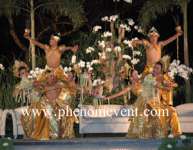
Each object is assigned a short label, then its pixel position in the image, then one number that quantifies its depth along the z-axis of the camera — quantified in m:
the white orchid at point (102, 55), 11.44
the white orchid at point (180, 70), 11.74
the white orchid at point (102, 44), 11.79
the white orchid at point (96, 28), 12.29
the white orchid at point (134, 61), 11.95
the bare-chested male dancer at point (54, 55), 10.05
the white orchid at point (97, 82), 11.10
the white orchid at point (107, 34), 12.03
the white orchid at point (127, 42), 11.73
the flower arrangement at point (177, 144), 7.63
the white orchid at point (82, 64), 11.55
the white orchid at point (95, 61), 11.66
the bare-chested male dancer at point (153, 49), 10.05
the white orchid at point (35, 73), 10.79
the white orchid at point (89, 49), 12.13
